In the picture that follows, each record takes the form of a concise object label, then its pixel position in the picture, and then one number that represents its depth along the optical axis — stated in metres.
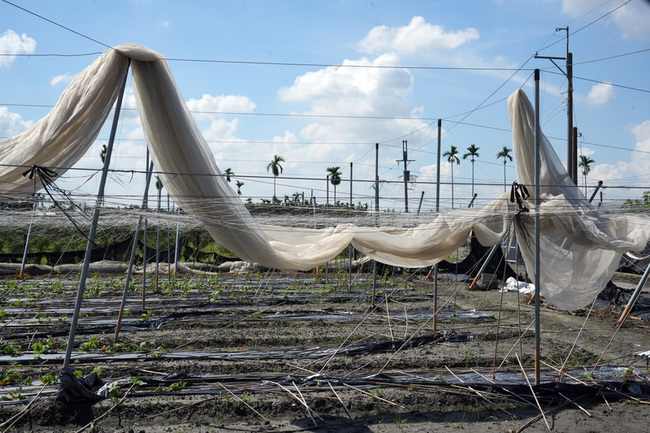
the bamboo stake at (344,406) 5.36
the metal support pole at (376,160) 14.36
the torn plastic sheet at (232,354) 7.22
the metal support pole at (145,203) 5.88
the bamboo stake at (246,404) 5.30
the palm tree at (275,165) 61.88
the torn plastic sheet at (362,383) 5.78
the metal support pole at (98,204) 5.50
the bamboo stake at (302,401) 5.25
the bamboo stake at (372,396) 5.62
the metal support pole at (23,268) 15.84
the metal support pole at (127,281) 8.17
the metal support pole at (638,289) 8.68
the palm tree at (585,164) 51.71
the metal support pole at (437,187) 8.76
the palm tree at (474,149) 56.12
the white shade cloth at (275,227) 5.32
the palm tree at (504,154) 54.19
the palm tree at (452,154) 54.76
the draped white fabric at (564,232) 6.32
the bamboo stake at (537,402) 5.17
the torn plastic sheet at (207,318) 9.35
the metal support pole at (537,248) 5.91
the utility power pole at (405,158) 15.23
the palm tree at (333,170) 55.44
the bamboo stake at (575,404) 5.48
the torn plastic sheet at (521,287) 12.87
